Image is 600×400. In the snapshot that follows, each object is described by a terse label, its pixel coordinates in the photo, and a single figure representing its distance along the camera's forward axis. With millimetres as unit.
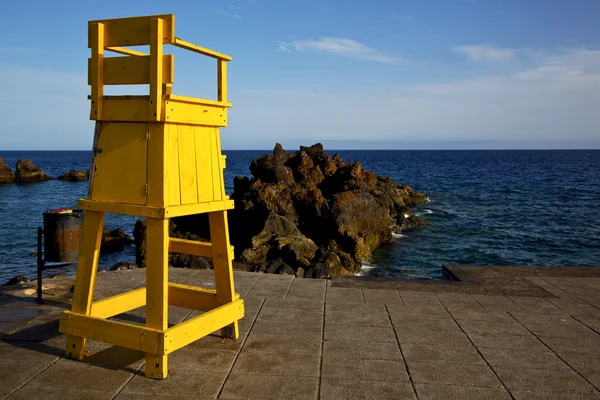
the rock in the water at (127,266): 9911
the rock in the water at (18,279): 10220
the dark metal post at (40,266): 6113
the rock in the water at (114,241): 22297
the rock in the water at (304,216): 17203
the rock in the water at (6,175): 57750
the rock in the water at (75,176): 63625
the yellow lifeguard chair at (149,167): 4293
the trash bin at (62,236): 6090
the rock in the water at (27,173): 60188
